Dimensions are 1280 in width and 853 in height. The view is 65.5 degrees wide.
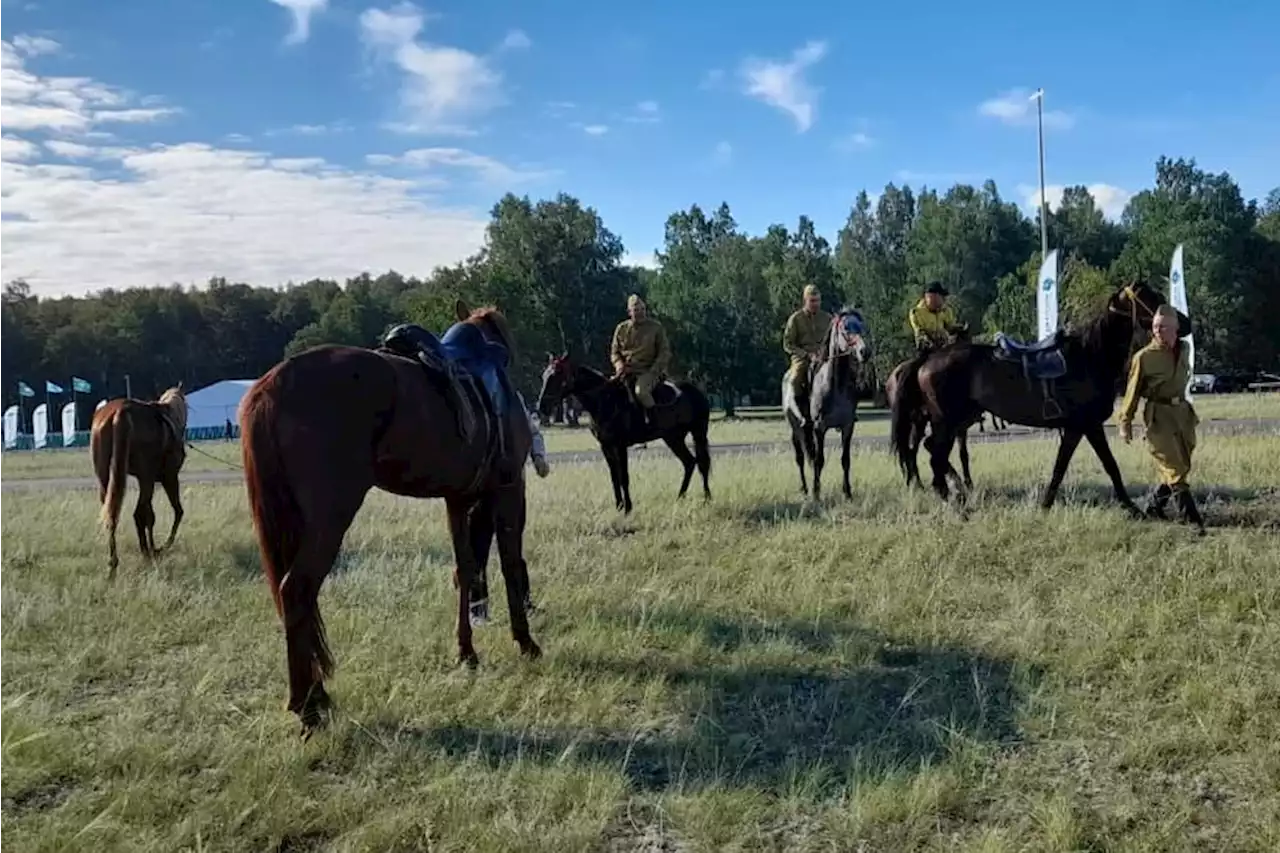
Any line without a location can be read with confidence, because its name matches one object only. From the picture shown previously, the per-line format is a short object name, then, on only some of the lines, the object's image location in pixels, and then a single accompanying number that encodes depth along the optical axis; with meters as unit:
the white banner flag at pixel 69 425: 49.82
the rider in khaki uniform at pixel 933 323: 12.19
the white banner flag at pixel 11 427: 47.78
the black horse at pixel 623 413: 12.26
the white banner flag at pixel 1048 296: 24.75
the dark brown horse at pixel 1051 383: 10.14
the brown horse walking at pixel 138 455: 9.88
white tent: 58.12
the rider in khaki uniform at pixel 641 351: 12.81
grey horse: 11.96
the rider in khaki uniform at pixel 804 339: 13.12
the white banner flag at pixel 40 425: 47.72
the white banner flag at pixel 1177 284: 20.95
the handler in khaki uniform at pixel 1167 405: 8.54
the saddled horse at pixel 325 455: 4.98
